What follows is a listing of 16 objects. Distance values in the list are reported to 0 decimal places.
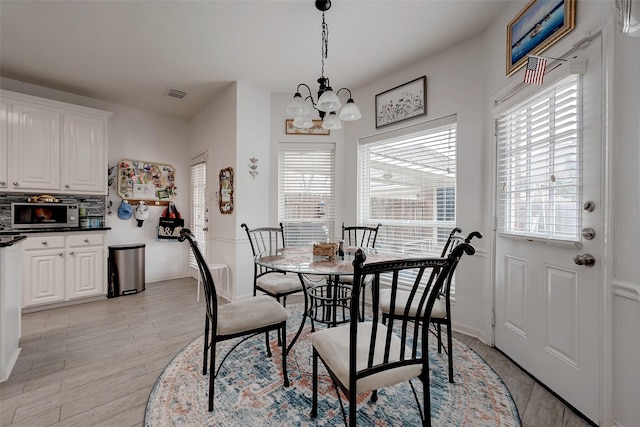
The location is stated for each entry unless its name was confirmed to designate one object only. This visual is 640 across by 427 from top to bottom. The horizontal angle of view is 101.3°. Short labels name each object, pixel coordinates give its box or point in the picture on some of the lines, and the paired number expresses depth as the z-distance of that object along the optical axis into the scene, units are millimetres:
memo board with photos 4113
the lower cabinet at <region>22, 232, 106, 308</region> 3068
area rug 1477
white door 1476
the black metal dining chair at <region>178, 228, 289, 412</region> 1545
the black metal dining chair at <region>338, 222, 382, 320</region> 3127
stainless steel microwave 3184
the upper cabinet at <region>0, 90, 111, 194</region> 3070
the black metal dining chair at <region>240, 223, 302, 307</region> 2347
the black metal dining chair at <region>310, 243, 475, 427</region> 1100
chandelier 1875
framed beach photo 1647
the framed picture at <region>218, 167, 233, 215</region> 3513
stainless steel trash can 3717
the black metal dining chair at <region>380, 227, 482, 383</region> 1806
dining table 1754
